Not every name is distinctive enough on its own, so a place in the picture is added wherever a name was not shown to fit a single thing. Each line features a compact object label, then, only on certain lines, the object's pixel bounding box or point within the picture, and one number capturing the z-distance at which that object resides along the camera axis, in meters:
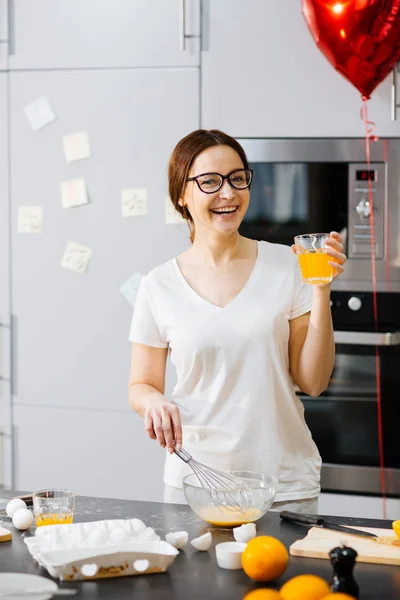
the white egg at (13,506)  2.45
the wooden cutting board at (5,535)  2.32
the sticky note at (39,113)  3.83
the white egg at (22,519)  2.38
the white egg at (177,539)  2.26
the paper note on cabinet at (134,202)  3.77
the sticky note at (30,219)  3.87
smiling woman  2.75
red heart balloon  3.13
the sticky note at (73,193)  3.81
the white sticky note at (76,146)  3.80
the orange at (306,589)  1.98
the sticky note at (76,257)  3.83
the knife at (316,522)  2.31
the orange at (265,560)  2.11
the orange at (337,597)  1.93
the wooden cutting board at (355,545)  2.20
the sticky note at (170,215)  3.74
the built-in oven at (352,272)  3.59
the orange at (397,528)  2.26
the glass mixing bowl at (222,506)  2.36
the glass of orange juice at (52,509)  2.36
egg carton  2.14
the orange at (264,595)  1.95
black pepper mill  2.03
